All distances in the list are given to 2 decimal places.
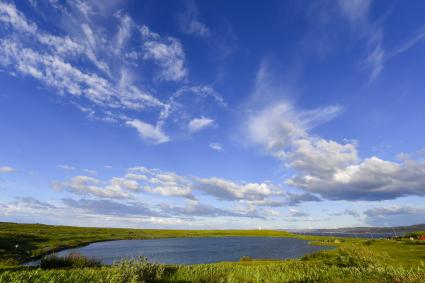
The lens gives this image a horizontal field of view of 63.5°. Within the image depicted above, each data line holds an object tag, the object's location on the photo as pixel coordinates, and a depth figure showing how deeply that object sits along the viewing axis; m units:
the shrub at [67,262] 31.38
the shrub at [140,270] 21.58
